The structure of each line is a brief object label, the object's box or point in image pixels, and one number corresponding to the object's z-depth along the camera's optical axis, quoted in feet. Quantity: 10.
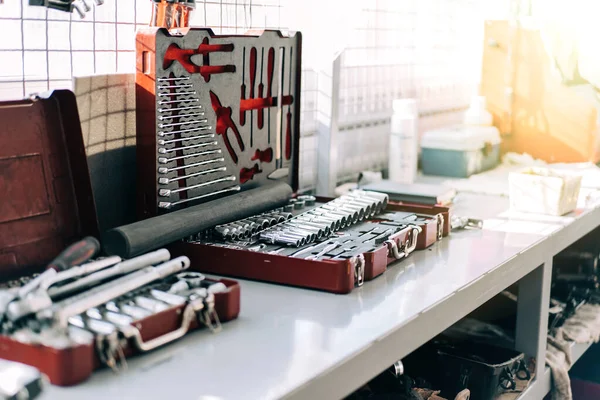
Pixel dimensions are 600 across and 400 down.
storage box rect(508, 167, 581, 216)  6.77
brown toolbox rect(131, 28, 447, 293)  4.53
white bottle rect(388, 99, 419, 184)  7.92
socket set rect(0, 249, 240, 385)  3.04
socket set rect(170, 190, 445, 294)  4.41
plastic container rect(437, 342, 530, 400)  5.62
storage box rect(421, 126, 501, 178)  8.69
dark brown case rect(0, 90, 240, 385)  4.08
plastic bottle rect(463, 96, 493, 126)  9.55
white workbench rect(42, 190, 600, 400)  3.09
